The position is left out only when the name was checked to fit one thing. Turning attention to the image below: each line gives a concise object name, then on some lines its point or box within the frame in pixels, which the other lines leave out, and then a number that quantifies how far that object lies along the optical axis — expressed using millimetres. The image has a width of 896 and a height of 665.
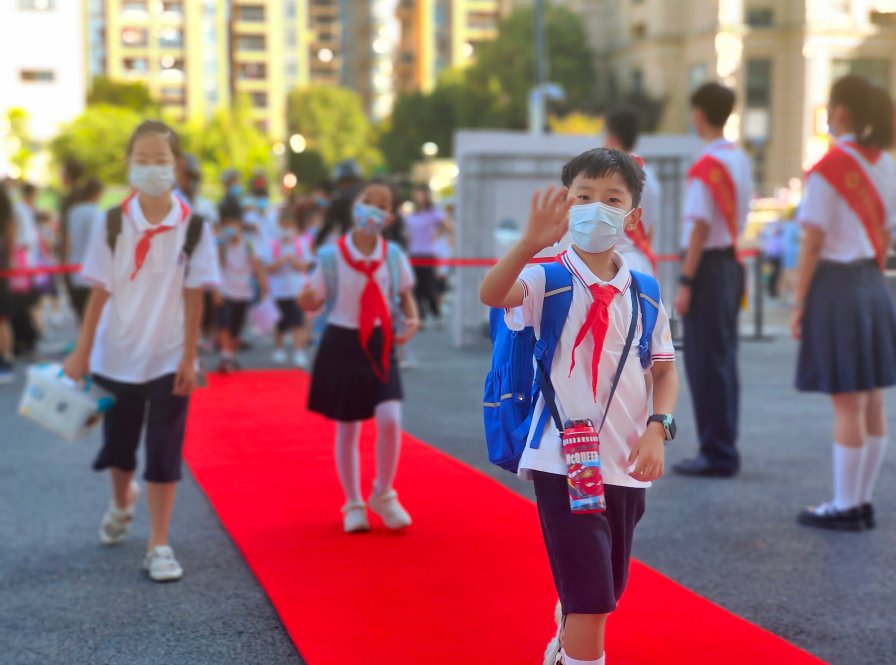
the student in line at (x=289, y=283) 11703
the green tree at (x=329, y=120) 100375
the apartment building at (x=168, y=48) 110562
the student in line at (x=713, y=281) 6227
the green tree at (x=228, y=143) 76188
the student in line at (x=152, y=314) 4594
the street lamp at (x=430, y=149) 70312
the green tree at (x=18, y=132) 49281
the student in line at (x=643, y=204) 4941
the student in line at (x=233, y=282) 10875
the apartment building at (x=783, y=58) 59312
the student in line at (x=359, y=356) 5105
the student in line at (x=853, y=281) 5227
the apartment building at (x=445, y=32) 107625
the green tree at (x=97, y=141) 65375
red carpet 3691
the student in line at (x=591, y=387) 2918
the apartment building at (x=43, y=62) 69750
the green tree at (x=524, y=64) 66562
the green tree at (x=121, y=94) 93562
